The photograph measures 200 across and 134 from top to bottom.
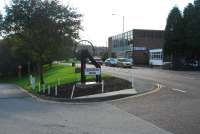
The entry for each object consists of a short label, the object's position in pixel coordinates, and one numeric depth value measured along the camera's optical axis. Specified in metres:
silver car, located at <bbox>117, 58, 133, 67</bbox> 57.72
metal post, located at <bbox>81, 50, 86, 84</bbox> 22.47
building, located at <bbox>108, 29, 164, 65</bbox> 80.12
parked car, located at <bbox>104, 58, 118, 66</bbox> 64.25
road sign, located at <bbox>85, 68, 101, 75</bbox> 22.55
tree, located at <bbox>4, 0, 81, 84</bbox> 28.02
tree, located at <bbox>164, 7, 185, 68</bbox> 52.14
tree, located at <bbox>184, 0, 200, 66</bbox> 50.16
